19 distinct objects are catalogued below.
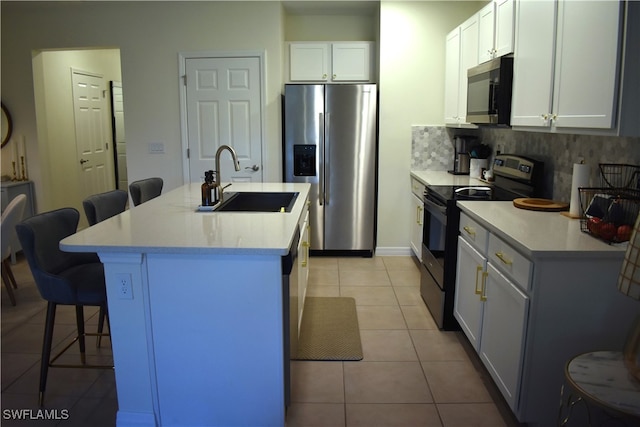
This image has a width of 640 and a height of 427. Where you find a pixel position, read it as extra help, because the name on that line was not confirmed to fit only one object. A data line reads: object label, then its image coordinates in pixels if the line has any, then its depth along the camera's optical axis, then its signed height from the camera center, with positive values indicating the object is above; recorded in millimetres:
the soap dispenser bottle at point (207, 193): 2643 -303
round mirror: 4957 +108
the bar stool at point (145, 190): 3203 -358
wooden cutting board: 2604 -367
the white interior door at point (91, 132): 5898 +72
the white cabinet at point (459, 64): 3685 +601
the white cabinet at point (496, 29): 2930 +703
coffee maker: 4453 -156
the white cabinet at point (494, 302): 2029 -790
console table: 4555 -559
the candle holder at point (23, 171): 5008 -345
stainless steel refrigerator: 4539 -184
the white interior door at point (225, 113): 4723 +244
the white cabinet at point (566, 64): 1935 +344
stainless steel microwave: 2949 +299
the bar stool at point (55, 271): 2194 -654
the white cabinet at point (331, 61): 4844 +769
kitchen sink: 3219 -421
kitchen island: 1935 -756
